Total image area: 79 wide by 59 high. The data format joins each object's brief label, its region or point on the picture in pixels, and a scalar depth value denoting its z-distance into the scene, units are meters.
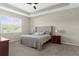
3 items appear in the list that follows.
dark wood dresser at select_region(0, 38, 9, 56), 1.35
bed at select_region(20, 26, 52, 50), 2.72
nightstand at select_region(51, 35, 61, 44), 3.76
